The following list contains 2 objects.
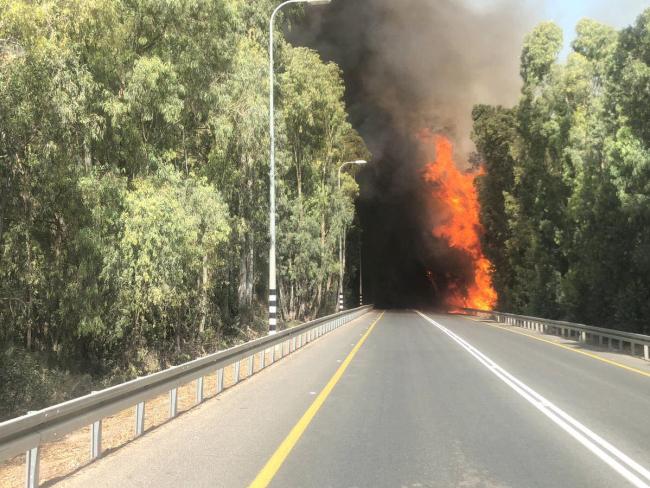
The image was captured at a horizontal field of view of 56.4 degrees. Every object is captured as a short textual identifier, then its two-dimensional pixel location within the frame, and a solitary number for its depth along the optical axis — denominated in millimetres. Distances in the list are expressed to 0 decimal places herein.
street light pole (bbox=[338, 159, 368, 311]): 46656
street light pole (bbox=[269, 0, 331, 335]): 20031
